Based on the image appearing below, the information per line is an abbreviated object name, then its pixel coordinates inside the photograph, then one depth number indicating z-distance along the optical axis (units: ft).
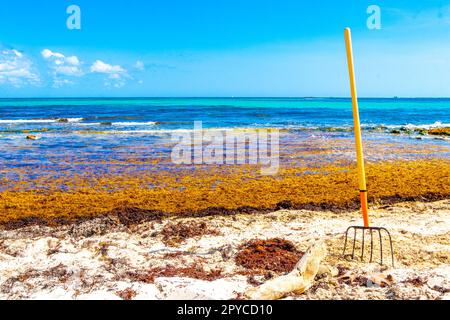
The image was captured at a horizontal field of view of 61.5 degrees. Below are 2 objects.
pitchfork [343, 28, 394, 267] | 18.83
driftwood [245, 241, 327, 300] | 15.64
